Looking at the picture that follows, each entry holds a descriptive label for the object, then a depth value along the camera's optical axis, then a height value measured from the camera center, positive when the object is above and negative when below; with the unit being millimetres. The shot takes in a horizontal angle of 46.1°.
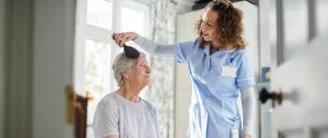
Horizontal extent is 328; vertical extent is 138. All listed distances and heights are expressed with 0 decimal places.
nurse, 1961 +33
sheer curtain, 2729 +60
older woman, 1791 -143
